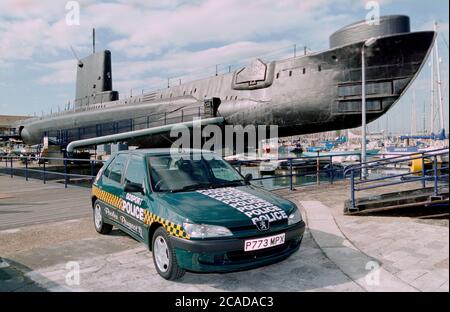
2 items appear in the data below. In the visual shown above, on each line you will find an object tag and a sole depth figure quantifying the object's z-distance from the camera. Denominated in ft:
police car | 13.56
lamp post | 44.32
